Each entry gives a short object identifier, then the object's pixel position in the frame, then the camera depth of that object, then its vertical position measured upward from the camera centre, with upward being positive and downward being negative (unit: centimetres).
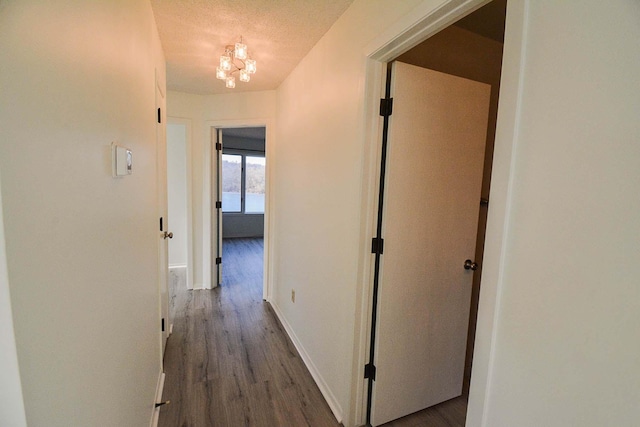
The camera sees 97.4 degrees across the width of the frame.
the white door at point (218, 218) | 351 -48
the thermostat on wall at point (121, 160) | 92 +6
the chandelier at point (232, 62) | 186 +84
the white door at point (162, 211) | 200 -25
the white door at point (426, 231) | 150 -24
